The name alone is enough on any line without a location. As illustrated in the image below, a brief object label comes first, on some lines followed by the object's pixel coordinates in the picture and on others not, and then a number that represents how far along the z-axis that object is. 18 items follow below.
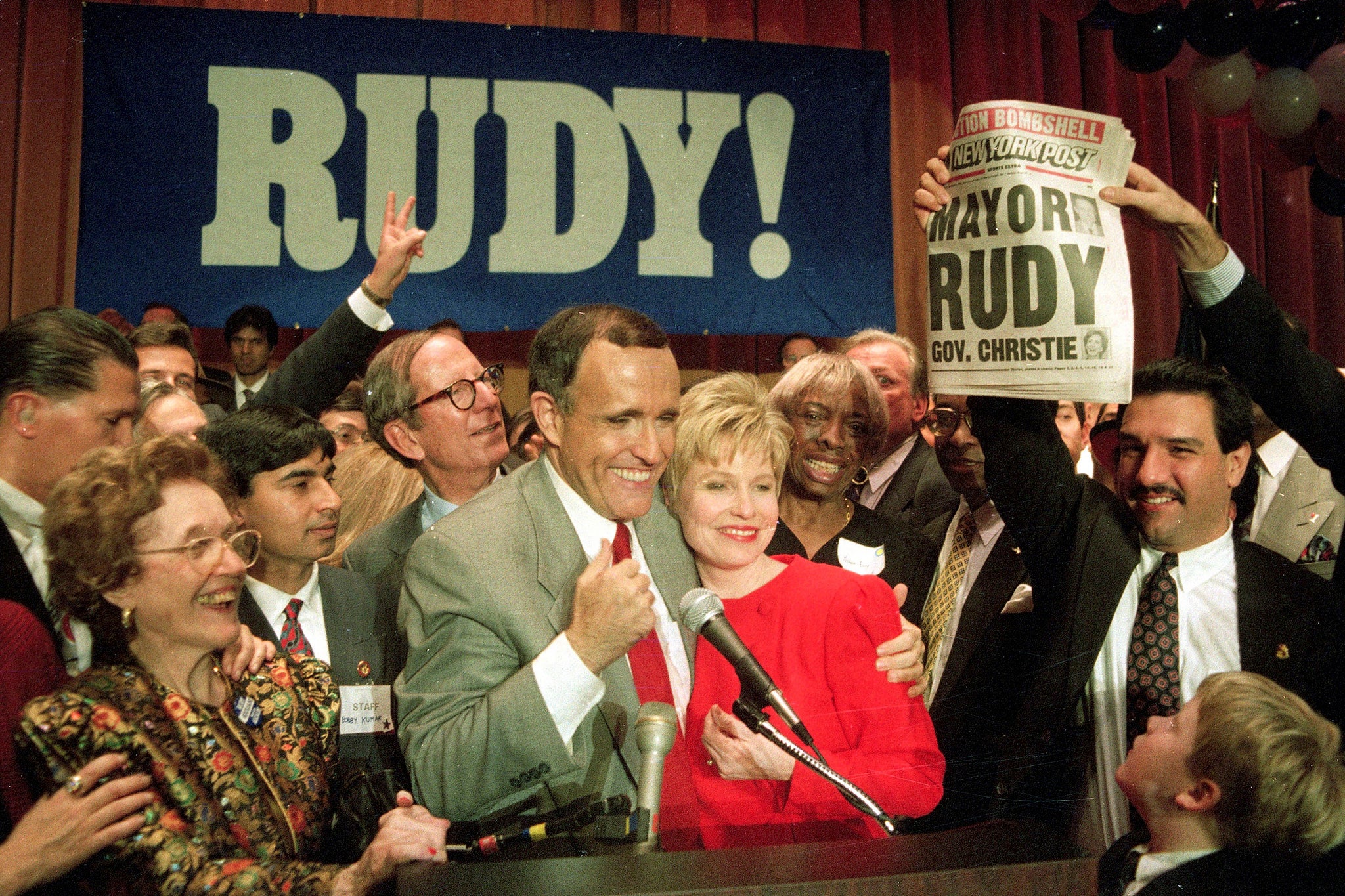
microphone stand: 1.39
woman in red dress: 1.63
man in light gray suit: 1.47
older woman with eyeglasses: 1.37
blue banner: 2.48
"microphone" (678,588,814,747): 1.41
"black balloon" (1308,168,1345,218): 3.11
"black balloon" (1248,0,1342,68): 2.88
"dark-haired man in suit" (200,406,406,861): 2.04
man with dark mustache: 1.96
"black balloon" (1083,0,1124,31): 2.83
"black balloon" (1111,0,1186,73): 2.78
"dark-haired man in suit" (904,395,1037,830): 2.12
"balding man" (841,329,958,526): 2.71
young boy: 1.64
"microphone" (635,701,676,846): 1.36
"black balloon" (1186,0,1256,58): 2.84
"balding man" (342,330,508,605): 2.37
